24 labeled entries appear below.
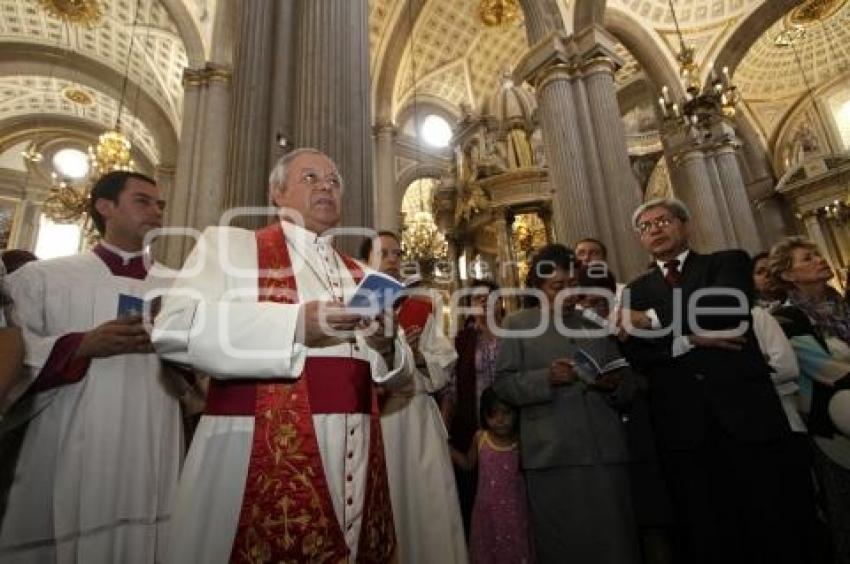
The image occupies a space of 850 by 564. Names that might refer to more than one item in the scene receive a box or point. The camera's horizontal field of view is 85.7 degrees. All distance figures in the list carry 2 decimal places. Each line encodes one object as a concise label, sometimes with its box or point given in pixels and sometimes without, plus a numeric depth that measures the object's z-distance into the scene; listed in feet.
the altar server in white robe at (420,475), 5.99
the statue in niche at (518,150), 41.45
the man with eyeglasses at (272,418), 4.23
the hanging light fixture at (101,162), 34.55
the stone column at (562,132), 24.56
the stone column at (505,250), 37.86
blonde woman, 7.38
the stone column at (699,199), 34.32
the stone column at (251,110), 12.73
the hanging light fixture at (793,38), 48.02
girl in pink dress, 8.49
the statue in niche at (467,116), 46.10
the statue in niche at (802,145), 55.21
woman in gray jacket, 7.03
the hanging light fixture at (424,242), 45.85
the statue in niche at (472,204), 40.68
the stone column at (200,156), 26.76
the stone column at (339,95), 12.33
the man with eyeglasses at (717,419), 6.49
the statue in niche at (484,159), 40.78
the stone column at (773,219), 54.44
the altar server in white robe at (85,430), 5.18
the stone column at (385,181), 42.88
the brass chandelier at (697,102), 27.05
